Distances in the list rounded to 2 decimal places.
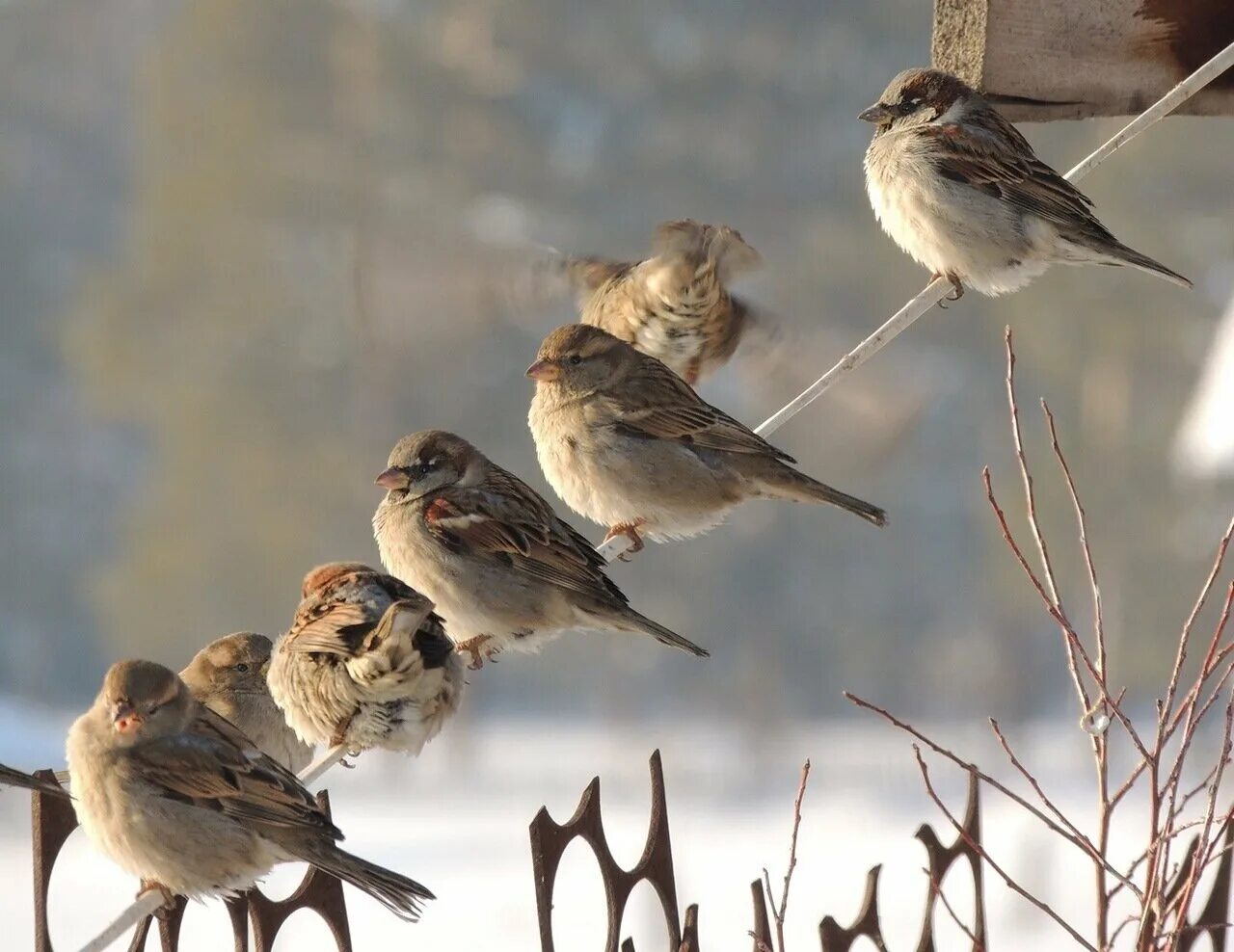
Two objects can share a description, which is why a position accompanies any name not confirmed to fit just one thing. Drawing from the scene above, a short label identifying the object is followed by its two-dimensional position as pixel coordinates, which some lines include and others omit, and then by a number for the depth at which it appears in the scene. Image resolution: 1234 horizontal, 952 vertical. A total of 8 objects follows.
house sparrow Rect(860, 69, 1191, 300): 7.10
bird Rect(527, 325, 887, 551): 7.20
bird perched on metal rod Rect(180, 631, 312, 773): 7.62
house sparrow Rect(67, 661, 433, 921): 5.22
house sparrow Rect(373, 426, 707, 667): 6.60
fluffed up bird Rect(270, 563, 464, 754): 5.71
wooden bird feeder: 5.91
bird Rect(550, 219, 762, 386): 8.16
